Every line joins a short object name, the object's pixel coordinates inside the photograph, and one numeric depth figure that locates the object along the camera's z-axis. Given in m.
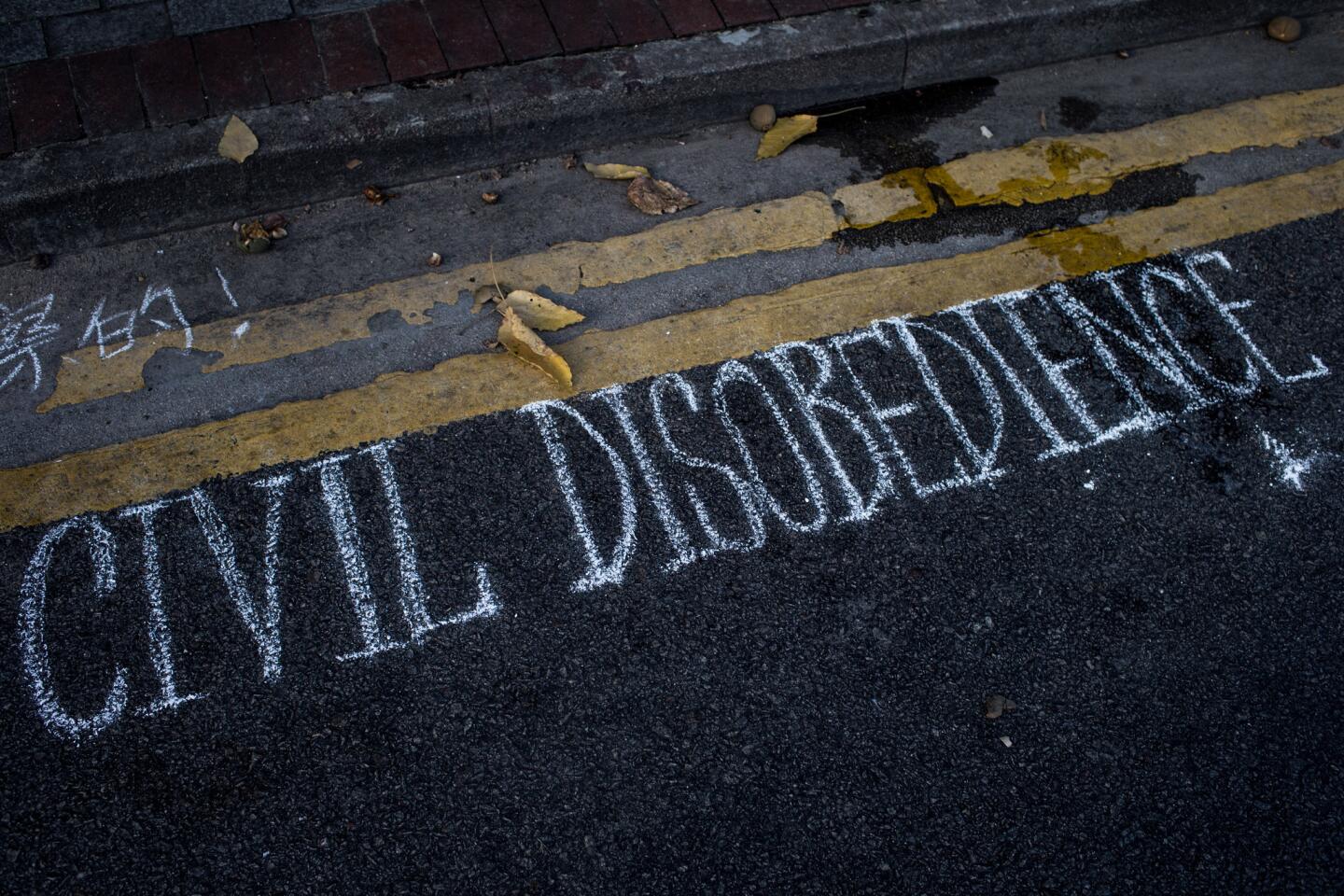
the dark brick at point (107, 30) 3.84
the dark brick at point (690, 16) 4.09
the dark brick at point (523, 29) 3.97
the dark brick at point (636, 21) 4.05
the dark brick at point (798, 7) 4.18
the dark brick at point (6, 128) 3.52
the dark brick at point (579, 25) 4.01
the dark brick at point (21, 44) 3.79
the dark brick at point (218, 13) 3.94
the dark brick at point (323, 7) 4.03
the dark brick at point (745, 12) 4.13
